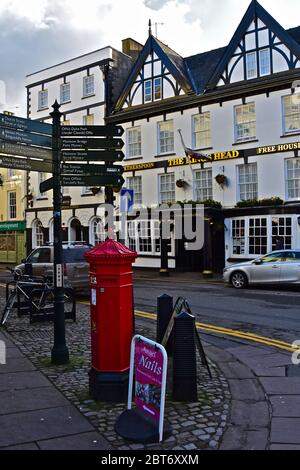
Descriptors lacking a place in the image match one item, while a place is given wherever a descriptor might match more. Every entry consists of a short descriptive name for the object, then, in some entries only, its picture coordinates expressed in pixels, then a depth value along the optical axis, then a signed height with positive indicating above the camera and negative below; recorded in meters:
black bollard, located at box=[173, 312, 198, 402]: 5.29 -1.45
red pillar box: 5.29 -1.03
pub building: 22.53 +5.05
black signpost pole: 6.84 -0.51
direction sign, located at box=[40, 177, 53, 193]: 7.40 +0.83
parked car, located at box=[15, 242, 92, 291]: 14.69 -0.90
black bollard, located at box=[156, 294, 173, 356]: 6.68 -1.18
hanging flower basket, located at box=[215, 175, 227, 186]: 24.19 +2.79
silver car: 16.38 -1.35
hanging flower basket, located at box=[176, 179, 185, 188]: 25.83 +2.80
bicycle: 10.19 -1.34
